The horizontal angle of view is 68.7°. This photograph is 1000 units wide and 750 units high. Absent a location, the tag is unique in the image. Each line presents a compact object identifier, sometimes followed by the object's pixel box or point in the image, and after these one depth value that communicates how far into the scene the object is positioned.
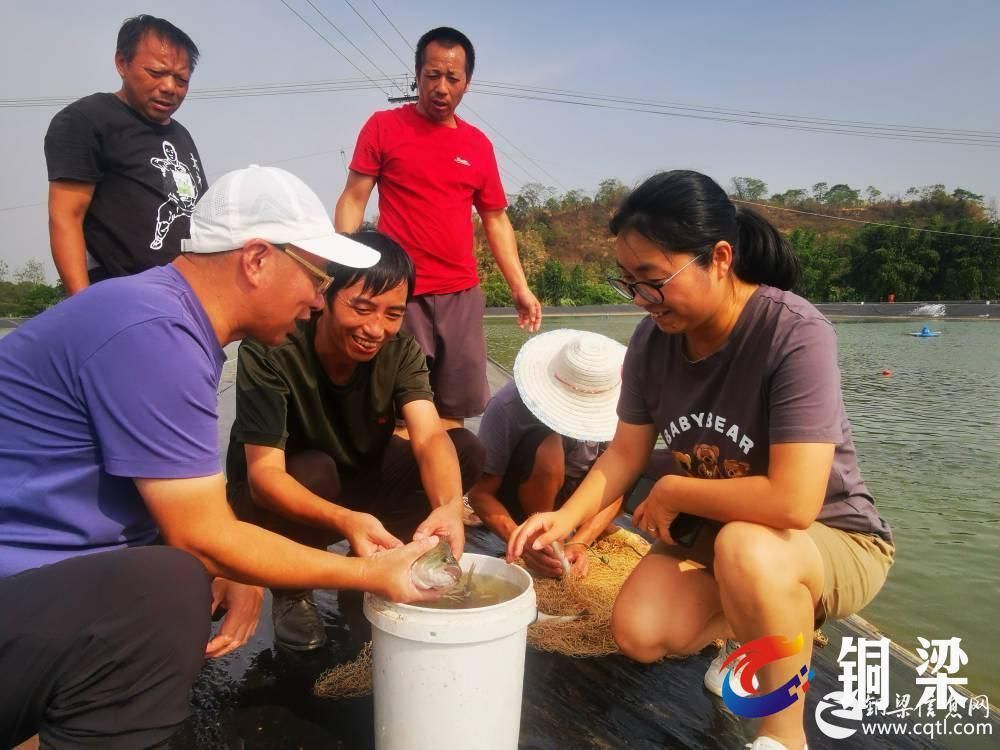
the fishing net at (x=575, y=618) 1.92
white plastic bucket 1.40
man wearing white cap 1.22
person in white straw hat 2.74
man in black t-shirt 2.71
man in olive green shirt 2.10
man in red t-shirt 3.37
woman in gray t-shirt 1.66
